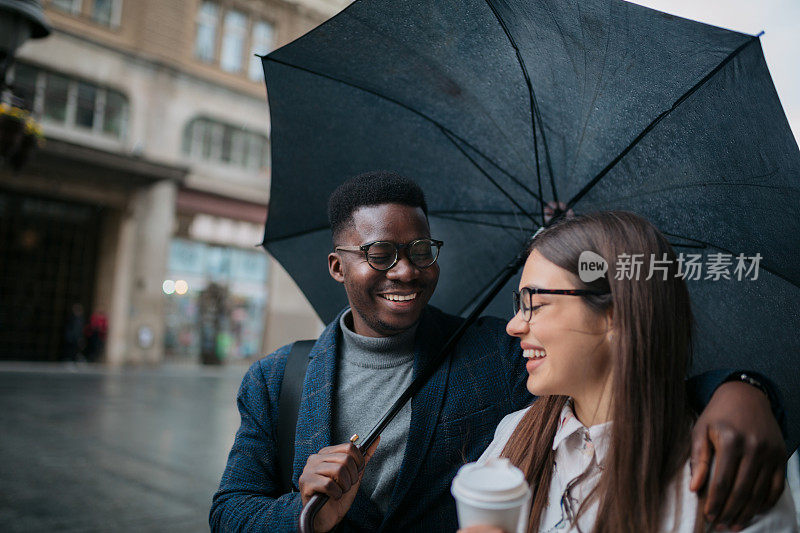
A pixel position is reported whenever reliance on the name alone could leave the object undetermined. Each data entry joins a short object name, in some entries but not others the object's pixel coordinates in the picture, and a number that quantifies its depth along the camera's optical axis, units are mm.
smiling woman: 1275
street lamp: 3869
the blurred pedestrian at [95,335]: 17000
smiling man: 1828
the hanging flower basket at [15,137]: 5035
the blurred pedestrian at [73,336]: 16547
